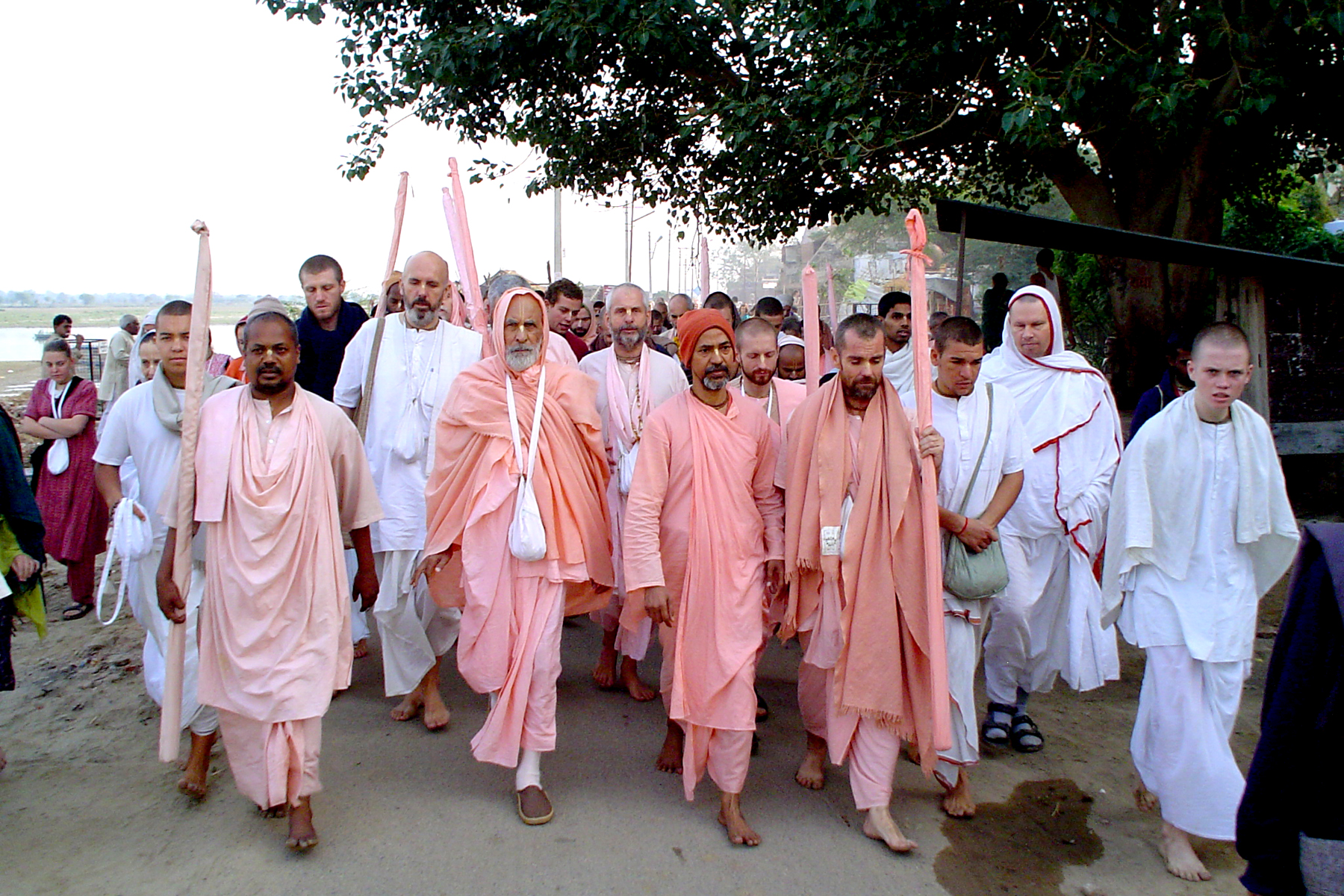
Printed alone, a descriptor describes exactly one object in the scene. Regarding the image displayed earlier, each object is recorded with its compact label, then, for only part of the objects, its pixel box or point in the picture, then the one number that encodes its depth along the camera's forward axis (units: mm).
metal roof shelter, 6273
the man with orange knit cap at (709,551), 3756
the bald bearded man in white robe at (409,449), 4785
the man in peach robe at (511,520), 3877
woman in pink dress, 6680
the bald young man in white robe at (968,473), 3938
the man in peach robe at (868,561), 3705
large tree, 7180
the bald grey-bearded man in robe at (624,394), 5160
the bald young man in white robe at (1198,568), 3533
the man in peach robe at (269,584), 3555
